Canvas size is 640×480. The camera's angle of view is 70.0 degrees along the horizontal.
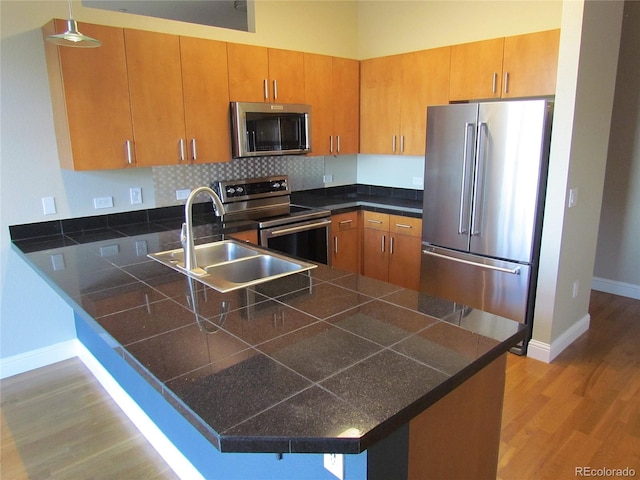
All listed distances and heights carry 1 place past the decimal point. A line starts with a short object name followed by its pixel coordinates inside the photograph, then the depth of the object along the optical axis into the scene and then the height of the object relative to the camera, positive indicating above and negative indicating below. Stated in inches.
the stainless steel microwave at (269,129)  133.7 +4.8
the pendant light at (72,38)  83.5 +19.8
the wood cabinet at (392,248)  152.3 -35.6
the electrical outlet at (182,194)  140.6 -14.5
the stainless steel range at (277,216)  137.9 -21.9
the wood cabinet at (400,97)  147.6 +15.6
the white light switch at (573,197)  114.9 -13.9
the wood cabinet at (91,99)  106.0 +11.2
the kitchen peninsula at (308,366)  42.2 -23.9
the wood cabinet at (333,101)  154.9 +14.8
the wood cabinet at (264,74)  133.8 +21.3
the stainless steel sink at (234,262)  85.9 -23.3
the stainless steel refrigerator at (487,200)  115.1 -15.5
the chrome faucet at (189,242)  80.8 -17.4
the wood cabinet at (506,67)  122.9 +21.1
